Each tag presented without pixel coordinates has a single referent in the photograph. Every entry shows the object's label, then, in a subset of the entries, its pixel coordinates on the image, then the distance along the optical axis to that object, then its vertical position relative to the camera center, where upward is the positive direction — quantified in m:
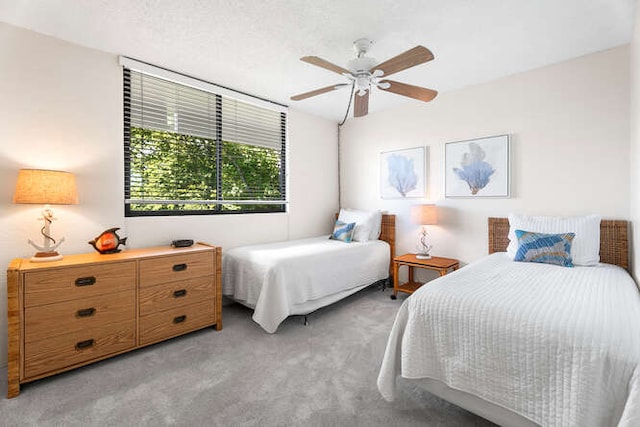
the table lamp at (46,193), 1.90 +0.13
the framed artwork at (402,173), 3.67 +0.51
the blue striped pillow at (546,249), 2.33 -0.29
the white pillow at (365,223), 3.75 -0.14
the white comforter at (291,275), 2.52 -0.61
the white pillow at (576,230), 2.37 -0.15
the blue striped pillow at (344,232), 3.67 -0.25
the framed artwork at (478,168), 3.05 +0.50
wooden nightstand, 3.13 -0.57
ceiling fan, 1.91 +1.01
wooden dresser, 1.76 -0.65
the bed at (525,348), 1.05 -0.57
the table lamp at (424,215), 3.34 -0.03
